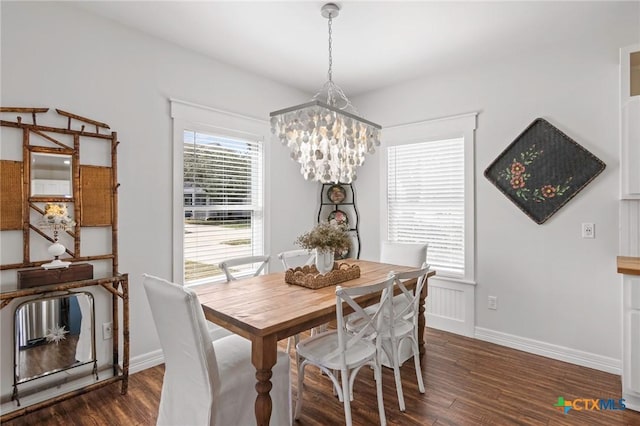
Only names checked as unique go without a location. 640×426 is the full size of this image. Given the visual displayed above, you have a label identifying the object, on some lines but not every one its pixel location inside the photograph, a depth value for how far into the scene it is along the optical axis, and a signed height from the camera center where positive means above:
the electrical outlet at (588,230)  2.79 -0.16
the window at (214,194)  3.03 +0.18
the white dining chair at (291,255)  2.92 -0.39
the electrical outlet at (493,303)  3.29 -0.89
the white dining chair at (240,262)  2.60 -0.40
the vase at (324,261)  2.47 -0.36
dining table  1.61 -0.53
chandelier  2.13 +0.51
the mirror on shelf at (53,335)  2.15 -0.82
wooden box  2.08 -0.40
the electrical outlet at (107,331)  2.58 -0.91
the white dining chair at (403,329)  2.16 -0.82
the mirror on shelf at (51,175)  2.25 +0.26
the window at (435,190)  3.46 +0.24
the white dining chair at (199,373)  1.55 -0.83
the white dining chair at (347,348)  1.83 -0.83
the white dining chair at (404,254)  3.26 -0.42
